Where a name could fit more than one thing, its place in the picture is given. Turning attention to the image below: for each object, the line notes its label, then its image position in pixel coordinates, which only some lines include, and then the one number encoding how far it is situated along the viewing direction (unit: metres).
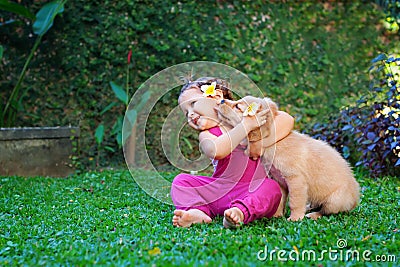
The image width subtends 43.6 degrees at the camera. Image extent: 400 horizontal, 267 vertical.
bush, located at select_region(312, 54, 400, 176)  4.73
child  2.94
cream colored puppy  3.01
